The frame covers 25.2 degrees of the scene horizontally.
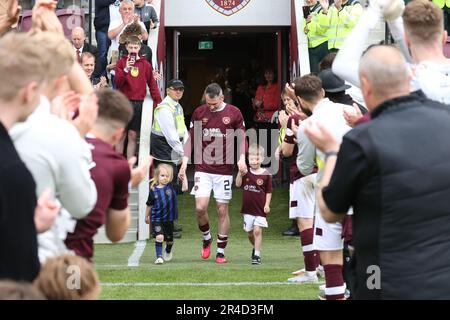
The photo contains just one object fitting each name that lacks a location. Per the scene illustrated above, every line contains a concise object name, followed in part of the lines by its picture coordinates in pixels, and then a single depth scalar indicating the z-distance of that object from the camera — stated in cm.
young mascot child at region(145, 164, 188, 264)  1226
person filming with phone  1513
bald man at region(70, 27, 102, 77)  1577
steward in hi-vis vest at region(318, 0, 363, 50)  1648
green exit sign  2547
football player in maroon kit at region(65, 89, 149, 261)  517
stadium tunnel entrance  2056
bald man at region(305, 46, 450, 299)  455
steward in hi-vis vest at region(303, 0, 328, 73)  1733
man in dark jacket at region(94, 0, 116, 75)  1727
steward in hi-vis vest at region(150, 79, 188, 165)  1395
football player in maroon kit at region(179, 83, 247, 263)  1280
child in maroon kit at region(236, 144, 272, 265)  1212
